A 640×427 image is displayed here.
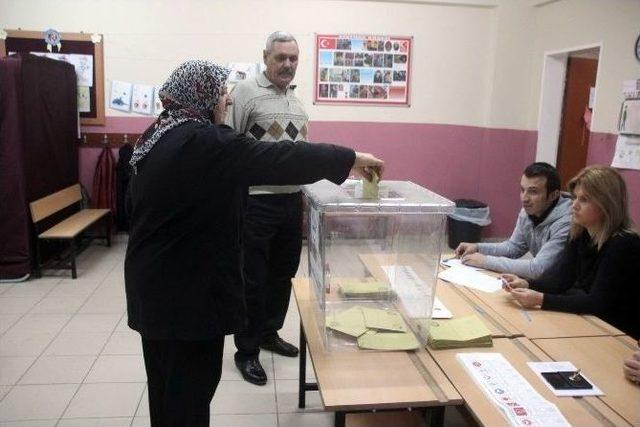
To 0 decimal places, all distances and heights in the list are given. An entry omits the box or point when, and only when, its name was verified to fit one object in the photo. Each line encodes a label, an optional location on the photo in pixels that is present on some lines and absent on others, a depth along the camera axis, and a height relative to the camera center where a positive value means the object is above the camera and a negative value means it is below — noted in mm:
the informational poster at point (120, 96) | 4895 +264
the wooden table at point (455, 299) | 1776 -612
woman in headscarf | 1396 -247
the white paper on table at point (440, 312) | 1834 -613
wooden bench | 4039 -838
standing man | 2549 -320
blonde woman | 1958 -458
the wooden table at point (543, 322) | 1766 -623
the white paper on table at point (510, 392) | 1241 -640
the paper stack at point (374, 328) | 1608 -614
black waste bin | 5145 -791
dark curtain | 3863 -208
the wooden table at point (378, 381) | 1318 -657
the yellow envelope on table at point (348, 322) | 1663 -610
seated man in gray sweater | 2340 -374
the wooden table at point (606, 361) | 1334 -632
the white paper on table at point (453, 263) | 2436 -578
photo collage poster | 5035 +659
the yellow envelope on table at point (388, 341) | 1596 -628
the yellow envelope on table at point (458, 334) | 1612 -608
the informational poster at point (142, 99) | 4915 +245
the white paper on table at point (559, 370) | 1366 -633
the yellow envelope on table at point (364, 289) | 1948 -572
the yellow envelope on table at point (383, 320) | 1694 -607
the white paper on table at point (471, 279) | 2188 -591
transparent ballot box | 1577 -448
